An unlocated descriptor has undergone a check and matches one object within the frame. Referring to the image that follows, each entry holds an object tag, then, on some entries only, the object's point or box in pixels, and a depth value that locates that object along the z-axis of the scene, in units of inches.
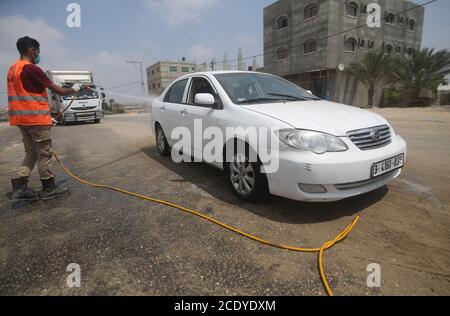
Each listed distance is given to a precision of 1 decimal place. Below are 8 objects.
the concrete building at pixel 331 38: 990.4
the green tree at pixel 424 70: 919.7
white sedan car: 104.3
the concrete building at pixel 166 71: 2906.0
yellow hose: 81.8
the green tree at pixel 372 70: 936.3
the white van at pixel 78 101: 591.2
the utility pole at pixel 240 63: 2337.1
